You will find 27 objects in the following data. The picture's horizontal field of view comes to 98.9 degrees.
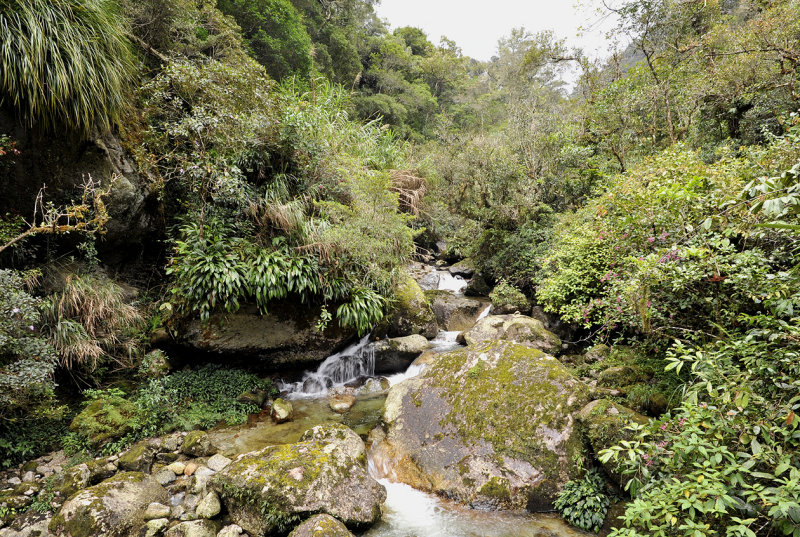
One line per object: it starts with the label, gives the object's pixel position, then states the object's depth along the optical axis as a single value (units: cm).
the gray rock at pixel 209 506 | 379
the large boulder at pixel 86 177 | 506
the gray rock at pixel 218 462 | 461
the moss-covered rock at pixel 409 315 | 880
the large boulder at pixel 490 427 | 406
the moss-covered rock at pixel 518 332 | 745
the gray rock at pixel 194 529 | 359
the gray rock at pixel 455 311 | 1039
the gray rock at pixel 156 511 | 379
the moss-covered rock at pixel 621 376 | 509
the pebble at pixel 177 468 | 455
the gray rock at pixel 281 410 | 590
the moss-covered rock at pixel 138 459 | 449
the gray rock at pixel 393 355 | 793
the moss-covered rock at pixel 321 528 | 331
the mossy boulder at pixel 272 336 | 625
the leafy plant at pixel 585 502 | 358
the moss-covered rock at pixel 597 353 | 630
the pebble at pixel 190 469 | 459
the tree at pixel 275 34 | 1189
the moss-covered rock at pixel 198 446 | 490
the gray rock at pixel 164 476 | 439
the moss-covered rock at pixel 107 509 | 346
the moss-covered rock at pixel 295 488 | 357
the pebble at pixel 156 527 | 363
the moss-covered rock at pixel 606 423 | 369
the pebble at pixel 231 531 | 354
